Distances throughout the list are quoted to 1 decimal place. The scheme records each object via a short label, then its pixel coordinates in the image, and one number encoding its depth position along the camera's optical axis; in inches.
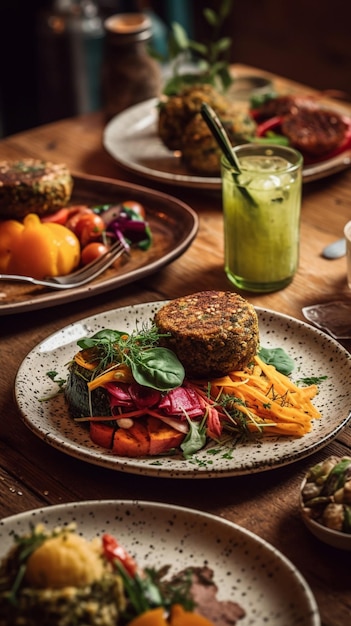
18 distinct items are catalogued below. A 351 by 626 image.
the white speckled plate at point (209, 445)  56.2
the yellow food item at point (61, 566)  41.7
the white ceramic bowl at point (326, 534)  50.0
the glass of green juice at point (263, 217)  78.7
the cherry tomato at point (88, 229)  86.7
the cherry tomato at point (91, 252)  84.7
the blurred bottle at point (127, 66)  115.7
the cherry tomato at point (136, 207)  90.9
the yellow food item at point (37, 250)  82.1
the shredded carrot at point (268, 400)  59.5
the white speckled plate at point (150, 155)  99.0
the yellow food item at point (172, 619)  41.4
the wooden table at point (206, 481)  52.8
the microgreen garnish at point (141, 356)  58.3
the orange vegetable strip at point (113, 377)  59.2
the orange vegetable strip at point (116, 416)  58.7
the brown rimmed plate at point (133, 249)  77.9
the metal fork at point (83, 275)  79.8
